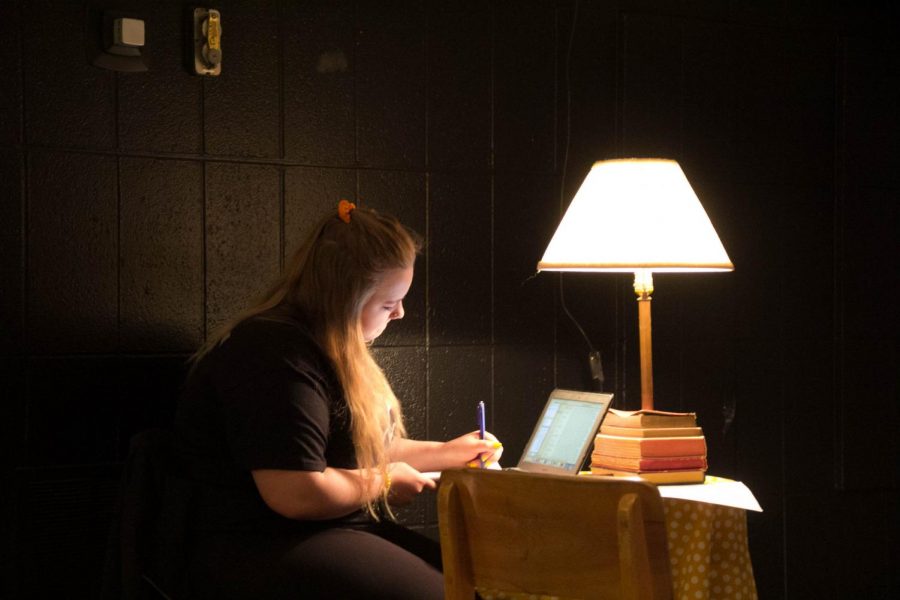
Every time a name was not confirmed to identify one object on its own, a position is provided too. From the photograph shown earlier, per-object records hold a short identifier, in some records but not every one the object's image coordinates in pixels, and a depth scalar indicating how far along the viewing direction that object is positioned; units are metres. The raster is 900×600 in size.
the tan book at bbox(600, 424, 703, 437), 2.79
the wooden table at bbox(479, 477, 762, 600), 2.29
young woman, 2.21
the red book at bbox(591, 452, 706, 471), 2.78
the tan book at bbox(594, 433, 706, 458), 2.79
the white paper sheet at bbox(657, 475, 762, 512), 2.64
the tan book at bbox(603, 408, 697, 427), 2.80
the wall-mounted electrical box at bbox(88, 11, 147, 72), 2.77
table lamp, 2.79
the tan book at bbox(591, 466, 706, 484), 2.78
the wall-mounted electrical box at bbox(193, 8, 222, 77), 2.91
